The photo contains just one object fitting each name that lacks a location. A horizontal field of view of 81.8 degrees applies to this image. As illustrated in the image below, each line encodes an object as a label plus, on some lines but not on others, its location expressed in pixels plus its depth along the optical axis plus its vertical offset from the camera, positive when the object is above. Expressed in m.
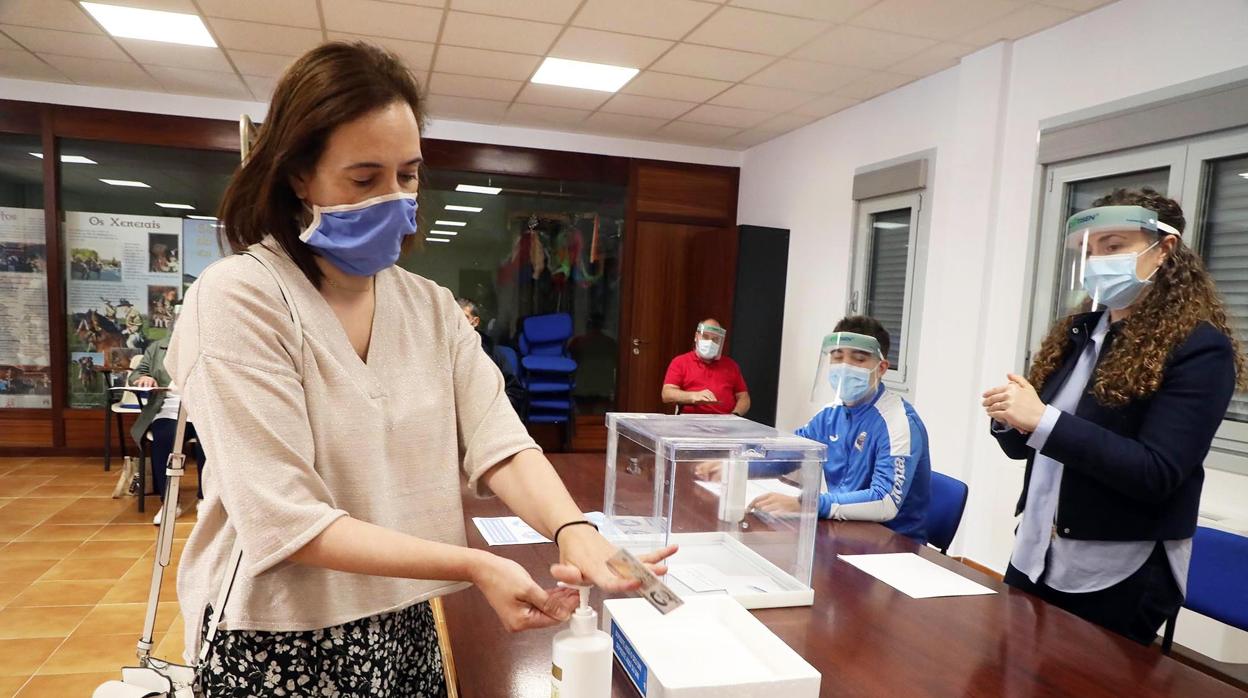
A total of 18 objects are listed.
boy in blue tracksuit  2.03 -0.42
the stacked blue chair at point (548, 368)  6.15 -0.72
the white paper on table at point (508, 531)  1.69 -0.61
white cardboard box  0.88 -0.49
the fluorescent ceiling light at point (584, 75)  4.49 +1.34
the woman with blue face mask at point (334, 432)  0.75 -0.18
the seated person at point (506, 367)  5.94 -0.73
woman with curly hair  1.46 -0.24
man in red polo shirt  4.71 -0.59
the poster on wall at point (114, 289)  5.57 -0.23
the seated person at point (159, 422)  4.16 -0.94
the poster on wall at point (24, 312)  5.46 -0.44
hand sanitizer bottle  0.82 -0.43
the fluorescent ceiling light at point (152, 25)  3.88 +1.32
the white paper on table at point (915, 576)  1.50 -0.60
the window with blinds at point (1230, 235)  2.74 +0.33
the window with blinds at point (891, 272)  4.57 +0.19
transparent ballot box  1.39 -0.46
